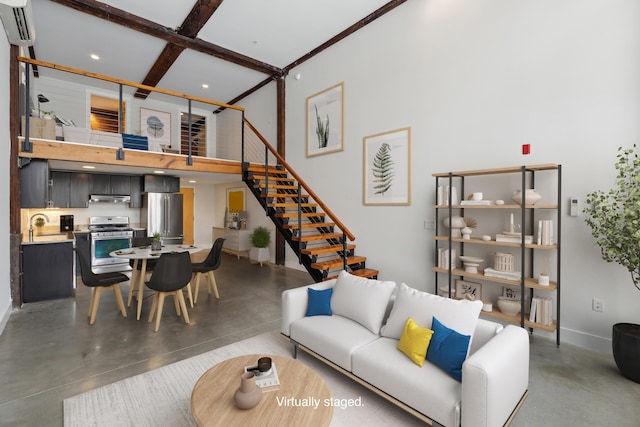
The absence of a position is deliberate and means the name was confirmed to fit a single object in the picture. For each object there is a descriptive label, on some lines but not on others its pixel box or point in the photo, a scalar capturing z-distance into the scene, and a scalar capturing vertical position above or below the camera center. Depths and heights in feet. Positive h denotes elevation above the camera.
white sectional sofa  5.31 -3.19
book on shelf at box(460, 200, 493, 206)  10.95 +0.26
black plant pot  7.77 -3.68
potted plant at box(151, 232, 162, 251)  13.73 -1.57
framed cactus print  17.89 +5.49
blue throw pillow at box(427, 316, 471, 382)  5.98 -2.87
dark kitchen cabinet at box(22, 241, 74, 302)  13.85 -2.91
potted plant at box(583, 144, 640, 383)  7.78 -0.74
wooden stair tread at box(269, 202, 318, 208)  16.11 +0.24
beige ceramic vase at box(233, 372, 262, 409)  4.91 -3.03
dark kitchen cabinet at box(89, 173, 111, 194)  21.11 +1.82
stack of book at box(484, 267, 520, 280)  10.55 -2.29
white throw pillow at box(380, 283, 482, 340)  6.79 -2.43
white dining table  12.42 -1.90
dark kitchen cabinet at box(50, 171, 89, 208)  19.85 +1.34
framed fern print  14.57 +2.11
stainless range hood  21.28 +0.78
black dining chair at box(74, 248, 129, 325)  11.31 -2.78
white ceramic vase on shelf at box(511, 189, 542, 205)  10.09 +0.41
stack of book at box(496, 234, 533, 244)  10.25 -1.01
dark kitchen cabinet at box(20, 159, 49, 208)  13.85 +1.18
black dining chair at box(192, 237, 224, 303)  14.19 -2.72
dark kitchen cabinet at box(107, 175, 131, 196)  21.97 +1.80
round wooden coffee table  4.71 -3.28
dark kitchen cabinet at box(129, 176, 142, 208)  22.79 +1.43
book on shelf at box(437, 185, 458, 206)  12.16 +0.58
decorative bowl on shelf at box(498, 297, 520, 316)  10.55 -3.40
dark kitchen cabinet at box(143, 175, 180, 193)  22.43 +1.93
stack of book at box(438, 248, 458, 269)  12.26 -2.00
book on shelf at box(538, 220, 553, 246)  9.87 -0.75
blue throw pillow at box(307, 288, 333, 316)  9.21 -2.89
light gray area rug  6.46 -4.48
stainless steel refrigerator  22.49 -0.44
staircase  14.64 -0.82
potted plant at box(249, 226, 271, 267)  22.90 -2.62
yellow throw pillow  6.47 -2.91
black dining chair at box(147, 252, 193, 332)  11.16 -2.55
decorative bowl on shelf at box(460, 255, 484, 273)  11.53 -2.06
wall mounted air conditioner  10.46 +7.22
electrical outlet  9.59 -3.04
